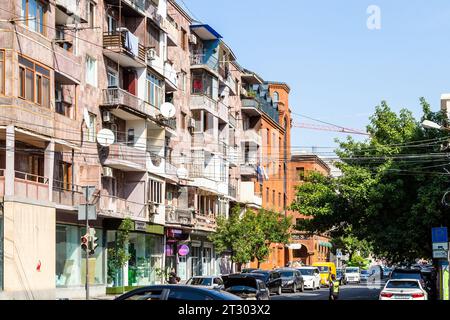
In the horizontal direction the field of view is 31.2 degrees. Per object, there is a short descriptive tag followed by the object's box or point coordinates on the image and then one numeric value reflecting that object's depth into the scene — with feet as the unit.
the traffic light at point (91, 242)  92.80
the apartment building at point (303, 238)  321.48
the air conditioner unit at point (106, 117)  139.64
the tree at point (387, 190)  128.77
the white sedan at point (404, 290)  100.83
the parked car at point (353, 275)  263.29
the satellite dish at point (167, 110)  158.10
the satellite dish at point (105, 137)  132.05
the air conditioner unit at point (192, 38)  193.16
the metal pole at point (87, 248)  89.94
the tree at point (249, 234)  192.24
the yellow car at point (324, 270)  223.63
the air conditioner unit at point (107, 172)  139.13
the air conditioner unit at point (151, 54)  155.53
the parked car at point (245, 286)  99.28
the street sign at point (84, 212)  89.86
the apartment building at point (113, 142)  102.63
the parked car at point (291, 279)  177.27
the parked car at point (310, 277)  194.90
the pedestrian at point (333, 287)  124.06
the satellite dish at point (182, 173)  173.47
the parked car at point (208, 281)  111.65
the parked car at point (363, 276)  271.28
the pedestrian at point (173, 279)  122.01
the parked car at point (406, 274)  115.65
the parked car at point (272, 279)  153.79
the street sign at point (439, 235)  97.45
